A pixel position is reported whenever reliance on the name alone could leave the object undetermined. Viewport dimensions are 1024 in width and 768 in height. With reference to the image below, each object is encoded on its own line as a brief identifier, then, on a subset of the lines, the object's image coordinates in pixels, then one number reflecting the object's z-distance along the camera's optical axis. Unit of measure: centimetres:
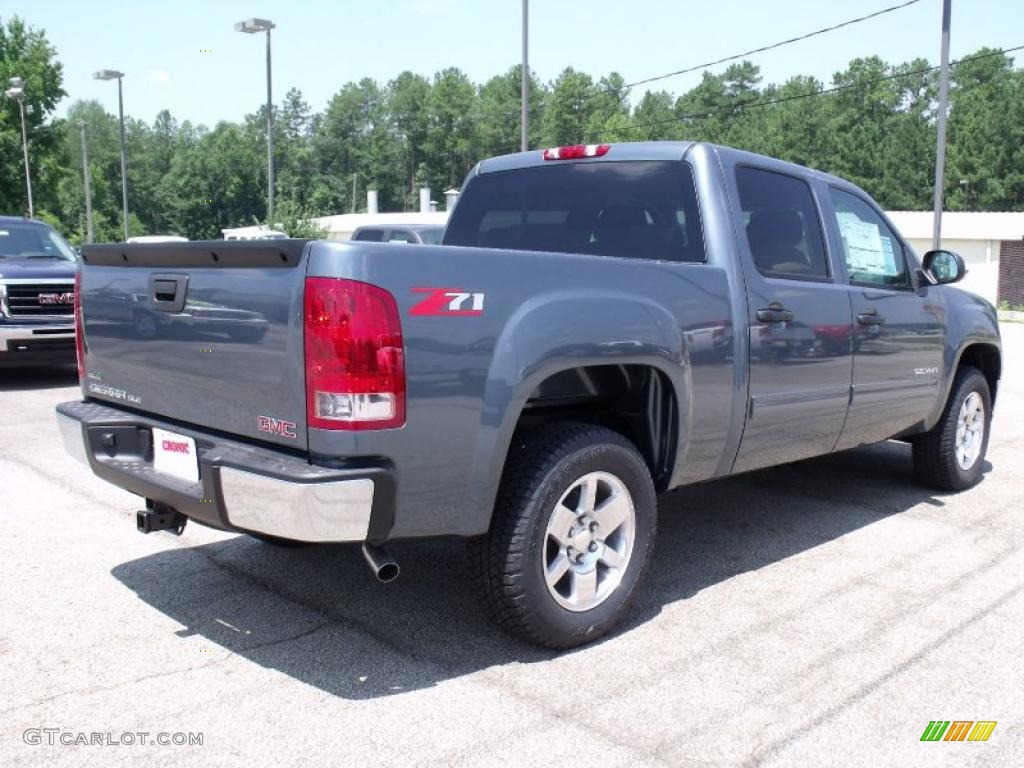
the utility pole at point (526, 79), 1817
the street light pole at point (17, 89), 2971
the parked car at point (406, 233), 1619
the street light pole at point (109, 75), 3316
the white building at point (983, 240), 3881
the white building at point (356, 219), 4575
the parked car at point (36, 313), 1023
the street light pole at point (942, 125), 1819
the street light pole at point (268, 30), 2419
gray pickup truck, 304
